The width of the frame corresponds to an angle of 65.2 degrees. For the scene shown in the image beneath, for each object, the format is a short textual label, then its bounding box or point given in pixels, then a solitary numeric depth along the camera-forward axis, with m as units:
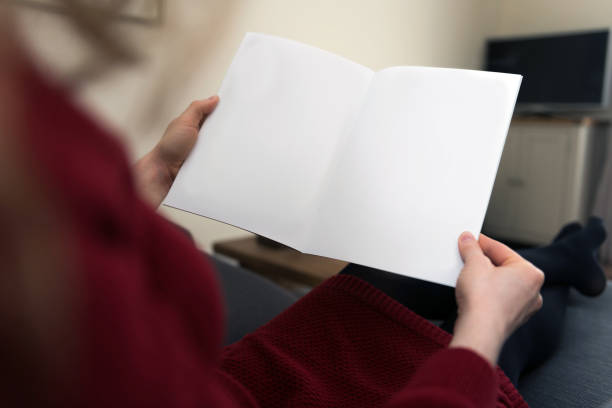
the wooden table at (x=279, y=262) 1.32
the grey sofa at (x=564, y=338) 0.65
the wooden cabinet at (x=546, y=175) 2.70
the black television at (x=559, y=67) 2.72
